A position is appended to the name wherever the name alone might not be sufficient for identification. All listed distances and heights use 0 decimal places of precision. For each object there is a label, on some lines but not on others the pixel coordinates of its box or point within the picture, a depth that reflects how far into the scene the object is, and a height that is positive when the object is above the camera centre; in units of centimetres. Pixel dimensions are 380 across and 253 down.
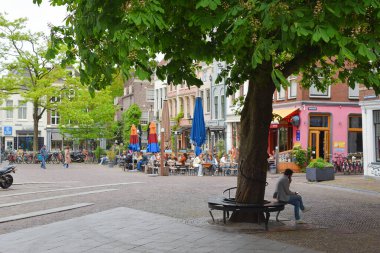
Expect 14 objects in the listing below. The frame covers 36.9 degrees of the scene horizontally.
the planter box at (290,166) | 3341 -120
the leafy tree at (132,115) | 6925 +399
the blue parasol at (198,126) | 2778 +100
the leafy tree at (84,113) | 5097 +324
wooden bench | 1165 -125
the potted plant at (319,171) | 2534 -116
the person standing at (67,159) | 4084 -80
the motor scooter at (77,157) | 5339 -86
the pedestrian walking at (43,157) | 3944 -61
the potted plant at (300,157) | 3369 -68
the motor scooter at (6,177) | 2227 -113
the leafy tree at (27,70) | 4834 +676
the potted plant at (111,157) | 4358 -77
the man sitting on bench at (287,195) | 1234 -107
